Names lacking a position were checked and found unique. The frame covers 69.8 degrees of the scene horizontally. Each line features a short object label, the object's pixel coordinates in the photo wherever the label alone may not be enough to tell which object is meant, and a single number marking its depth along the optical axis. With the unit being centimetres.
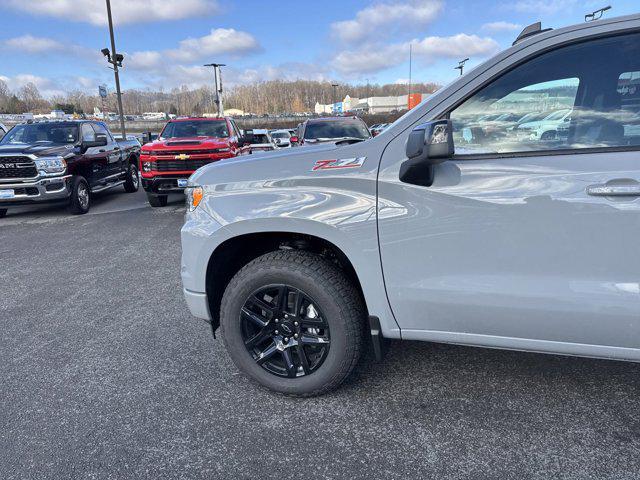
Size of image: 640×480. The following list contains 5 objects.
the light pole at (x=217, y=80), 3728
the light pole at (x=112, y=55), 1808
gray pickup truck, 200
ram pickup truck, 823
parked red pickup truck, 905
